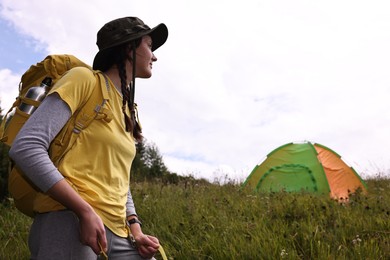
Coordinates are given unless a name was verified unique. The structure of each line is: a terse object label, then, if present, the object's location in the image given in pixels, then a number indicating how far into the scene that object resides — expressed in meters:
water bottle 1.96
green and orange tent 8.78
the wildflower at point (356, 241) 3.88
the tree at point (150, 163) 23.88
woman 1.69
